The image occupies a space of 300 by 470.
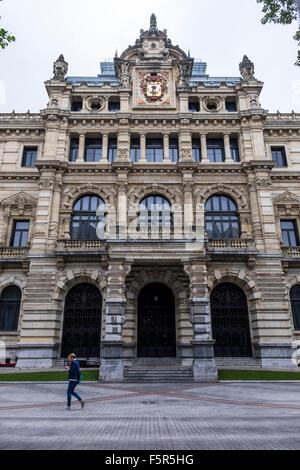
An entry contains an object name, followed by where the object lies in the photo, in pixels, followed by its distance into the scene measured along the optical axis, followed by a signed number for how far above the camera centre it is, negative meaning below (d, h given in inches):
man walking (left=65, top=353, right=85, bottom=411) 414.9 -31.6
